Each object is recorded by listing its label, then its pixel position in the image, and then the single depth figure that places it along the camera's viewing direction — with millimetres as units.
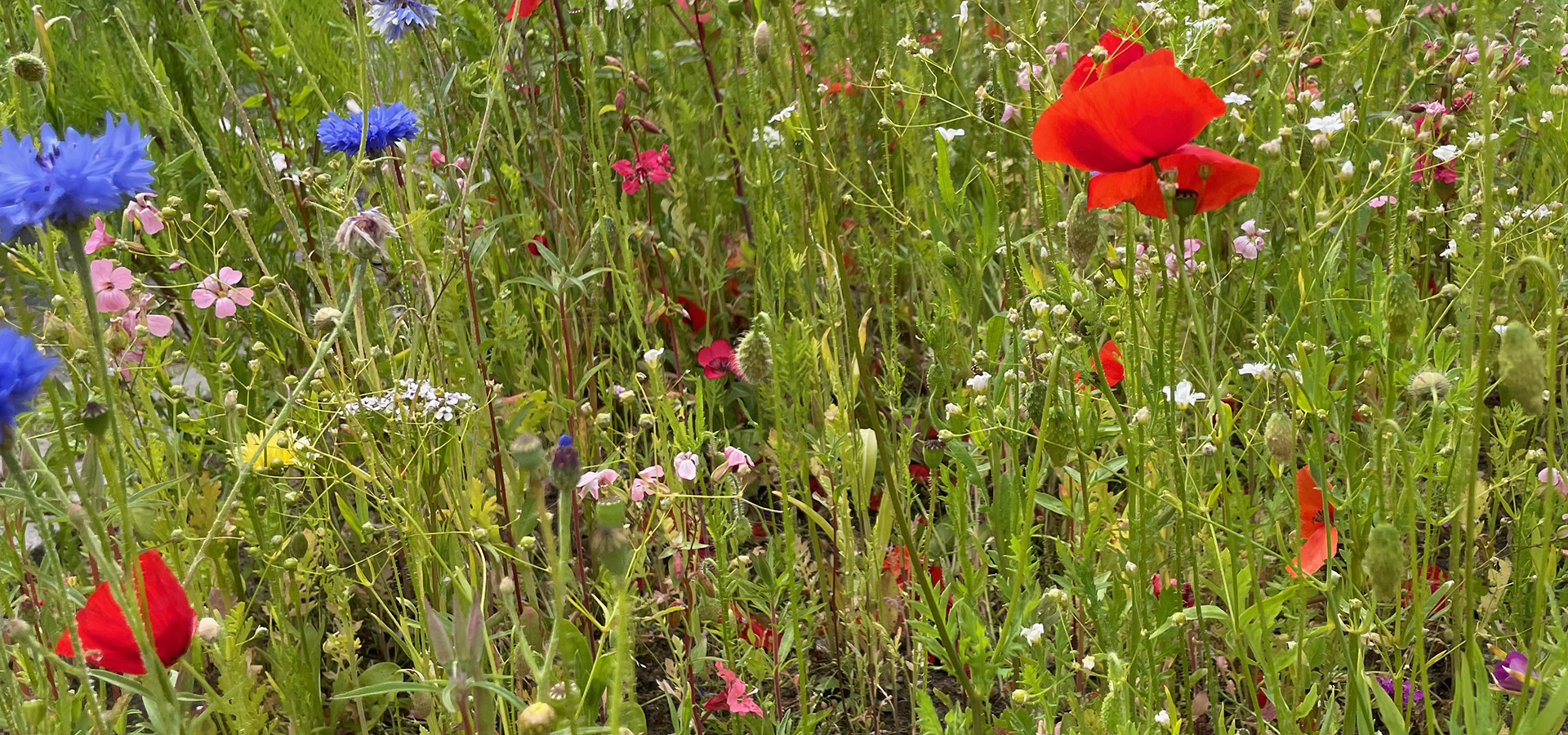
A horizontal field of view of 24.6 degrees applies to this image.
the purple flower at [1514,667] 1108
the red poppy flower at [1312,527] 1124
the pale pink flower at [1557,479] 1077
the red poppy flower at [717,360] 1441
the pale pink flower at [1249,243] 1258
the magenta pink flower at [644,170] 1489
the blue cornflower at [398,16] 1281
